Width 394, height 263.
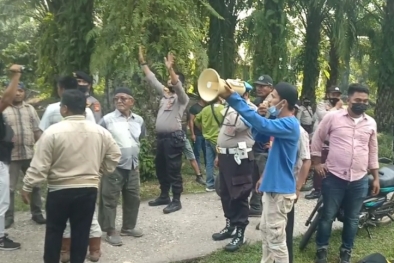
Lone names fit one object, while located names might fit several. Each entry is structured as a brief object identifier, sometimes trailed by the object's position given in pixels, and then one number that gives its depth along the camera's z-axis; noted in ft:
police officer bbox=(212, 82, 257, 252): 18.21
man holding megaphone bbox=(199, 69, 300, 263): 13.98
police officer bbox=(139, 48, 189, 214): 21.95
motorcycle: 19.44
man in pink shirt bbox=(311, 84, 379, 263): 16.56
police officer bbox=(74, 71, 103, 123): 17.82
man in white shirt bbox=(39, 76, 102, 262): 16.15
